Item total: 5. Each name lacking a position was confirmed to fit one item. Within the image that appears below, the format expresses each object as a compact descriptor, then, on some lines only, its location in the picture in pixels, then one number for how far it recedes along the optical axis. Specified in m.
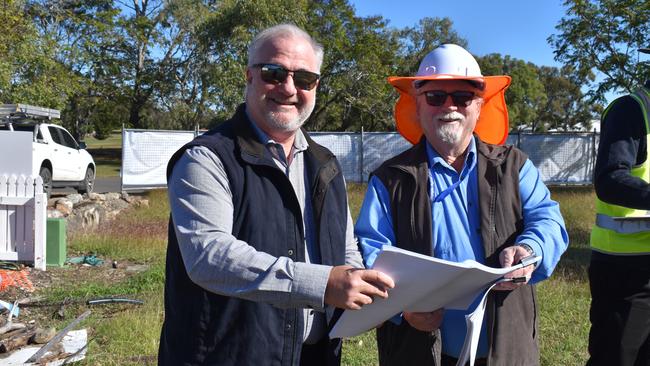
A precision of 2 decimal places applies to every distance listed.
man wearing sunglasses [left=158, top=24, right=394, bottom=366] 1.72
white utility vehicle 13.16
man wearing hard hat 2.34
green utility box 7.88
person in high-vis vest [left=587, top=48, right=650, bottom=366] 2.77
